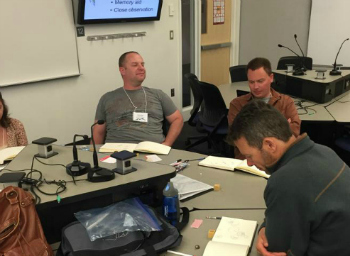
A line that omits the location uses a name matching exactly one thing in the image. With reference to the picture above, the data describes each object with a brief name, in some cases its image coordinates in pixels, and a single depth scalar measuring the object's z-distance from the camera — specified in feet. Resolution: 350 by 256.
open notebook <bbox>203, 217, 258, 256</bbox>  4.47
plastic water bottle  5.25
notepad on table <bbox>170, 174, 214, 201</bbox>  6.06
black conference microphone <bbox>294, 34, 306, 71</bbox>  12.62
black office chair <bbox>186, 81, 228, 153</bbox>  11.43
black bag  4.37
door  18.21
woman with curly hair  8.16
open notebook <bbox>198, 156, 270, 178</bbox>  6.68
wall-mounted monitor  12.73
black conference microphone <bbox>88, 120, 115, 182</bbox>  5.16
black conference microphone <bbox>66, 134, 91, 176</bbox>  5.39
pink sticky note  5.23
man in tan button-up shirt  8.93
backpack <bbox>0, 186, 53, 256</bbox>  4.10
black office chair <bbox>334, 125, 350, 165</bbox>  9.78
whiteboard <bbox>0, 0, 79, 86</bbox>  11.32
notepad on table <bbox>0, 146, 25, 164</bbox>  7.09
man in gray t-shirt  9.37
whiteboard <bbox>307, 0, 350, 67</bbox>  16.28
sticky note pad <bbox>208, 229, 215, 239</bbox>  4.93
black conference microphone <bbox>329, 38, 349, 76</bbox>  11.90
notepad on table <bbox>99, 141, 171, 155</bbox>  7.64
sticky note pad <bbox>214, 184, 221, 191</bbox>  6.23
